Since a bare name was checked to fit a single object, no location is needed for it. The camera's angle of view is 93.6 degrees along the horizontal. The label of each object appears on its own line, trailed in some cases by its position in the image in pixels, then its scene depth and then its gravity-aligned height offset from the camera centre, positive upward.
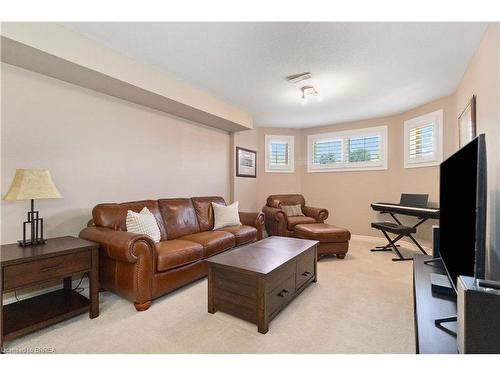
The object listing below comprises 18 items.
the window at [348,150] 4.49 +0.75
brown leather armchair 3.94 -0.53
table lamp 1.75 -0.04
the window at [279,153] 5.20 +0.73
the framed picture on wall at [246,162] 4.59 +0.47
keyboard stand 3.41 -0.93
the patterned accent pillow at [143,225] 2.39 -0.41
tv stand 0.96 -0.63
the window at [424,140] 3.56 +0.76
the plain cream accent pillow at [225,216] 3.45 -0.45
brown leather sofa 2.00 -0.63
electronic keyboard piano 3.06 -0.33
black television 0.94 -0.12
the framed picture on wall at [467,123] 2.22 +0.69
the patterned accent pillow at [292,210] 4.54 -0.47
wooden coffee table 1.75 -0.78
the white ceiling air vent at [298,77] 2.69 +1.28
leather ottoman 3.35 -0.76
